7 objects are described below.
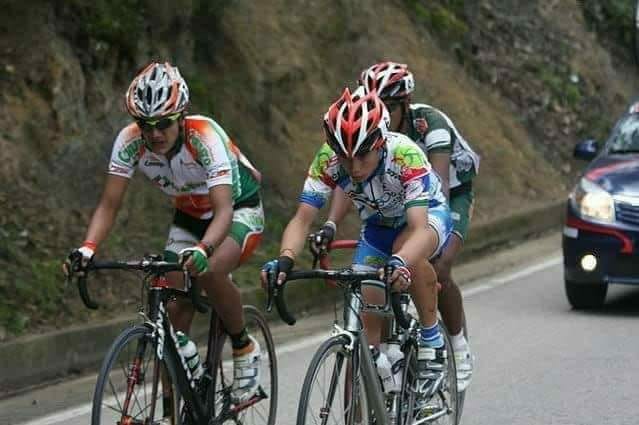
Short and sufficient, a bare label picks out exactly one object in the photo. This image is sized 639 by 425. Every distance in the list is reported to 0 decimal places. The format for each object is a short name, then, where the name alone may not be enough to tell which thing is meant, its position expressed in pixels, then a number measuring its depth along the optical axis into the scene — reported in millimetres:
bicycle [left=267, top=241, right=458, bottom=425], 11336
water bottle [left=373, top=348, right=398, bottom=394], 12648
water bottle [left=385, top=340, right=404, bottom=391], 13030
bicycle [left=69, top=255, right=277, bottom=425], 11711
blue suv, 21266
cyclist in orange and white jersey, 12703
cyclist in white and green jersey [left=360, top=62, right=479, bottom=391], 14609
